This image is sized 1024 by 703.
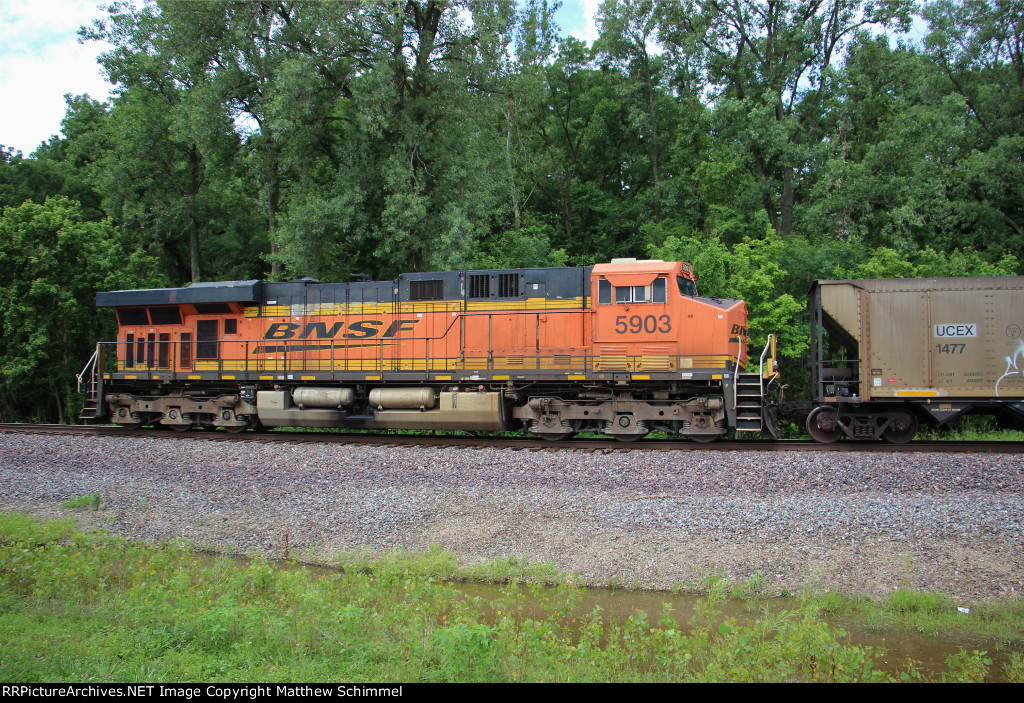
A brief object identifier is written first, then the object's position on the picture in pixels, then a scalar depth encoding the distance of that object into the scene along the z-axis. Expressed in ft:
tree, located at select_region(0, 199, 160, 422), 61.57
